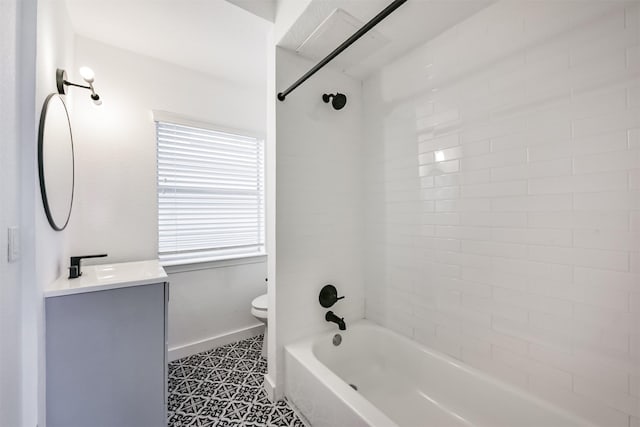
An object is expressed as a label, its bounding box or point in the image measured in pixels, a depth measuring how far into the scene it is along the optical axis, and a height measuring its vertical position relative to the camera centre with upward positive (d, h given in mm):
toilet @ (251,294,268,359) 2139 -774
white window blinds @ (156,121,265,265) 2250 +201
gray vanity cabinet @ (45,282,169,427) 1234 -703
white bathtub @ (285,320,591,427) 1215 -962
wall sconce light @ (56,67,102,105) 1408 +768
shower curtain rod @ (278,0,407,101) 941 +758
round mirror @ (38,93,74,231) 1187 +281
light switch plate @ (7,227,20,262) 885 -95
